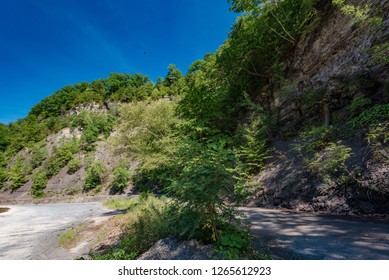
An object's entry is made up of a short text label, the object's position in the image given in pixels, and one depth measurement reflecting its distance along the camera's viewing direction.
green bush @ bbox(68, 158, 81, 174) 44.12
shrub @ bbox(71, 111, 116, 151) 50.62
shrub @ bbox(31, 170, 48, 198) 41.69
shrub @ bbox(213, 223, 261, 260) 3.38
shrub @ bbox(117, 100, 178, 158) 15.22
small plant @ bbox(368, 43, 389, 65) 6.79
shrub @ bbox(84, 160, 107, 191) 38.62
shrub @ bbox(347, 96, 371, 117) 7.79
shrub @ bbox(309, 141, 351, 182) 6.51
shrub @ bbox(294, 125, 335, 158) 8.40
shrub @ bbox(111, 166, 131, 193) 33.66
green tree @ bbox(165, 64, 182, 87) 71.21
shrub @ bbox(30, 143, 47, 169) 50.53
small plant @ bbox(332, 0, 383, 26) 7.18
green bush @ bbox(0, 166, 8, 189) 49.22
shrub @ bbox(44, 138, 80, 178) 45.91
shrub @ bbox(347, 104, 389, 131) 6.82
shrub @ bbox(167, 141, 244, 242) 3.69
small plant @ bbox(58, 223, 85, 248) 9.96
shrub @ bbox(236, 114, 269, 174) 11.45
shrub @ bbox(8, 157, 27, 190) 46.16
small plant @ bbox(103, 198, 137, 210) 19.70
